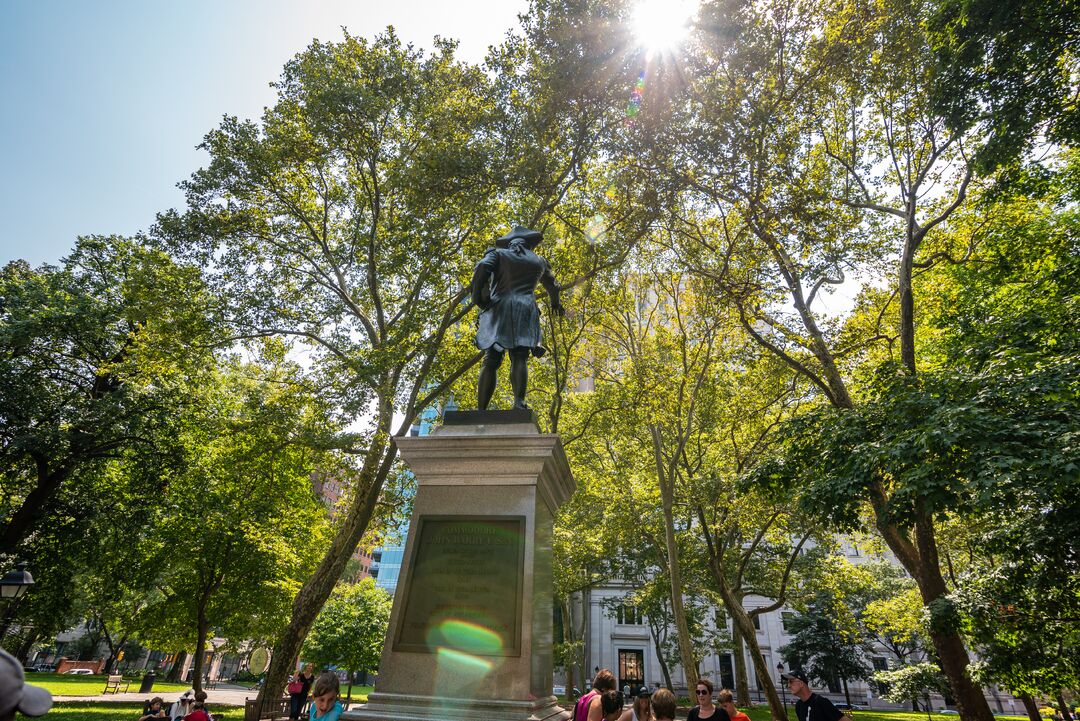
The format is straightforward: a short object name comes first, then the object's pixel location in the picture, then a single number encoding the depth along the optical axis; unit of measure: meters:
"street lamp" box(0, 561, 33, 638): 10.87
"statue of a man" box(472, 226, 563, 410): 6.46
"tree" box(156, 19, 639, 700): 12.30
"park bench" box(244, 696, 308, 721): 12.43
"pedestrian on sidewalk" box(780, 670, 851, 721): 6.23
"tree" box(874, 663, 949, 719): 21.23
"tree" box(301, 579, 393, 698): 37.25
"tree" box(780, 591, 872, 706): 38.97
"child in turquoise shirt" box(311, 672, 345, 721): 4.03
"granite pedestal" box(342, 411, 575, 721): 4.56
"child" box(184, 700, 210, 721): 7.78
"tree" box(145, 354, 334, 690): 13.62
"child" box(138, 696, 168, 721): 7.56
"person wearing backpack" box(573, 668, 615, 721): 4.66
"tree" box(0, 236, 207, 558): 13.80
